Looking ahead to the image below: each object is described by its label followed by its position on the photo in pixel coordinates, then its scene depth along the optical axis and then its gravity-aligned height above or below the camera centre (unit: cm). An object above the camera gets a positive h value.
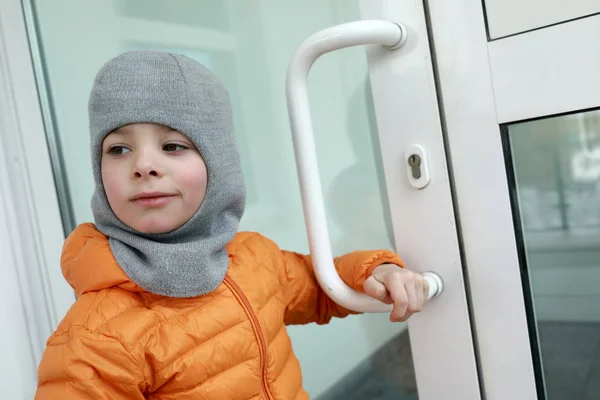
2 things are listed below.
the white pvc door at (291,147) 74 +6
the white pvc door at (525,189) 65 -7
